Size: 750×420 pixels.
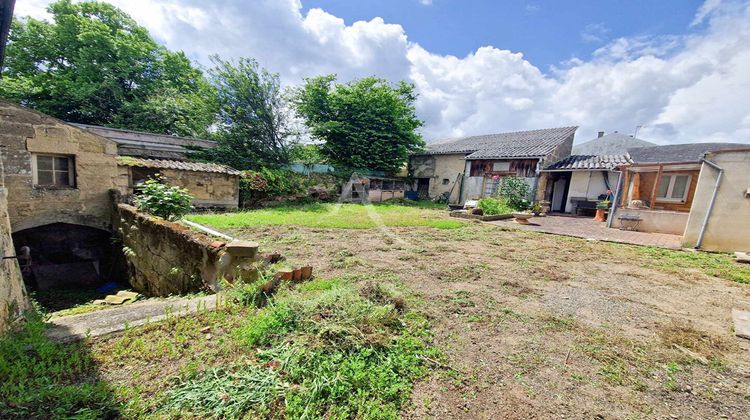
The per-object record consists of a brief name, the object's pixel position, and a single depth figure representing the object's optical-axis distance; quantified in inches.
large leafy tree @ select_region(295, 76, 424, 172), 657.6
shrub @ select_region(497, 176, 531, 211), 535.4
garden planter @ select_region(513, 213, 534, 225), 404.5
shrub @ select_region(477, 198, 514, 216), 448.1
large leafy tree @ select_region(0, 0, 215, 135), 578.2
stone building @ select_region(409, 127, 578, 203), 569.0
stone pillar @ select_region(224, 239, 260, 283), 125.8
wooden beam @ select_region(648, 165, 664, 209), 342.8
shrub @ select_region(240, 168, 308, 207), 445.7
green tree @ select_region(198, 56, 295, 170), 503.3
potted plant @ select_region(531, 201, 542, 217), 503.3
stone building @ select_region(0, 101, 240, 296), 217.9
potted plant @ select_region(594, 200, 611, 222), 437.1
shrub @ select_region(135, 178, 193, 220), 187.3
